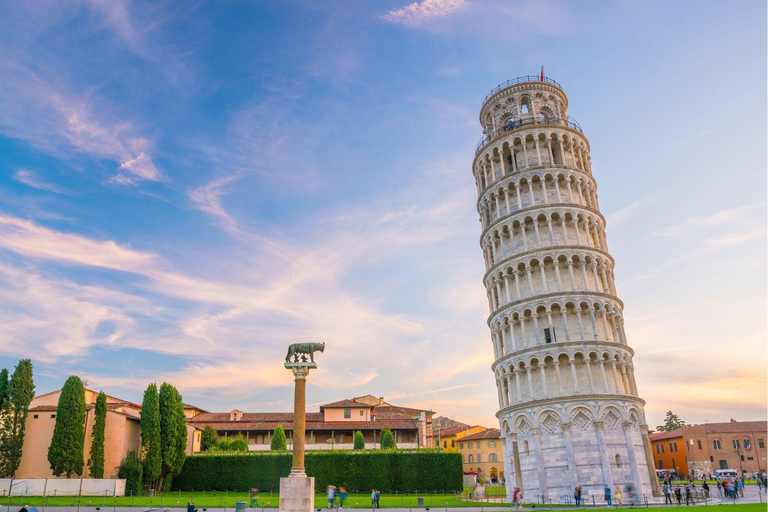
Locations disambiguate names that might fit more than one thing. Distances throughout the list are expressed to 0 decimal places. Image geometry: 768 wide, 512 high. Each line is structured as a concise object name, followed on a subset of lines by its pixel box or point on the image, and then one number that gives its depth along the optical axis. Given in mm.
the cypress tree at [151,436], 52938
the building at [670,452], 95188
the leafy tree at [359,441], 65875
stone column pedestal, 27828
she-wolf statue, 31688
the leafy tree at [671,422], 143500
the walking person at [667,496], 39750
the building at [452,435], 103675
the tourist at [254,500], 36772
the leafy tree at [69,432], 48969
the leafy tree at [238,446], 66438
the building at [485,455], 92500
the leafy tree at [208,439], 71312
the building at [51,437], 52281
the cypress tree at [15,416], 49188
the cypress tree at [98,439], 50969
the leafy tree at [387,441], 64750
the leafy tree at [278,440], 66625
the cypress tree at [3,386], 51500
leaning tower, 42781
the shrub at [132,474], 49250
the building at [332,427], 75438
